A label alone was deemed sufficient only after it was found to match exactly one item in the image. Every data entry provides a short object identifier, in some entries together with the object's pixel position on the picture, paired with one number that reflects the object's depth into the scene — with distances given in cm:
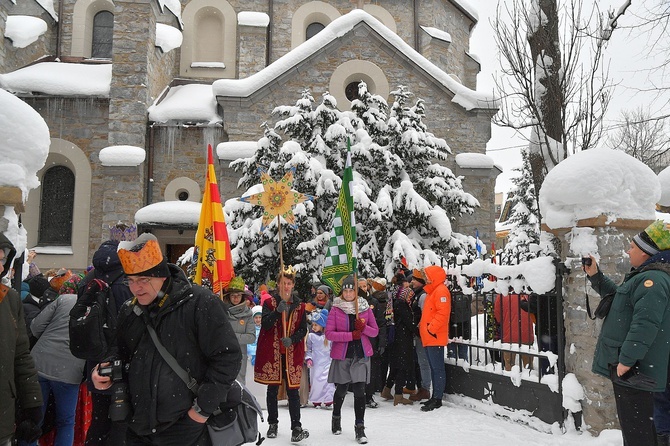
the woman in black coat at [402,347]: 794
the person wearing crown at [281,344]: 607
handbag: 287
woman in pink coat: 605
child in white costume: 794
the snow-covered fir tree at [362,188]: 1199
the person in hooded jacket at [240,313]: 640
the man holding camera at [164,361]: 284
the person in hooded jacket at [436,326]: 745
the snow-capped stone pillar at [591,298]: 542
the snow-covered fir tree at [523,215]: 2403
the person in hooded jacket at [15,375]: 328
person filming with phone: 364
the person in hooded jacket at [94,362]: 394
